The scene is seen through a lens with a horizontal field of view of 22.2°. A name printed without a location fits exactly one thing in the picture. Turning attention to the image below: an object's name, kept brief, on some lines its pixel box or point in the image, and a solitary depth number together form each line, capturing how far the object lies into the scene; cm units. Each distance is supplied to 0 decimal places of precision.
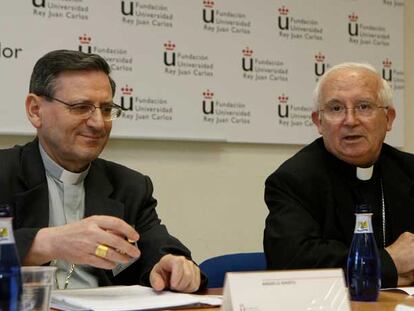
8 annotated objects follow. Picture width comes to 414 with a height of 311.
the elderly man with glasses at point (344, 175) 223
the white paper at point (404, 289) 193
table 175
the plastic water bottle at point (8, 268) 153
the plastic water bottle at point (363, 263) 184
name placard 156
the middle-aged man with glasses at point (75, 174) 207
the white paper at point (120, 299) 170
